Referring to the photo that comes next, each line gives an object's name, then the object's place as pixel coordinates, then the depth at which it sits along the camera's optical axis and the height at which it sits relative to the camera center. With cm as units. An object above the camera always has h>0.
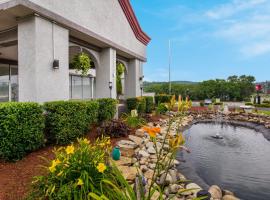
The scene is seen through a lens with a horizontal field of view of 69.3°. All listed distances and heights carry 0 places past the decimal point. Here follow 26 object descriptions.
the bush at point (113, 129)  634 -109
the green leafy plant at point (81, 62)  791 +141
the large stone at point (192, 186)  399 -185
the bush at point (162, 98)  1784 -14
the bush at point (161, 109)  1280 -83
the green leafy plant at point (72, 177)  280 -125
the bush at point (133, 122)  819 -108
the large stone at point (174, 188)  369 -177
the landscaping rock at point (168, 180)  389 -169
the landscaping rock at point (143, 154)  530 -158
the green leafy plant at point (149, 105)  1335 -59
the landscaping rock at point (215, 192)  372 -187
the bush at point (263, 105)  2264 -104
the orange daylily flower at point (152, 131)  190 -34
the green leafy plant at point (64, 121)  539 -69
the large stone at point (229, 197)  363 -189
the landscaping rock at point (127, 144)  568 -140
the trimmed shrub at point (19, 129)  432 -75
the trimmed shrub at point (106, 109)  784 -52
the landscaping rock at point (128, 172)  372 -154
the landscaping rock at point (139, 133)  713 -134
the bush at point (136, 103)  1129 -41
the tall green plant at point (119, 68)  1254 +184
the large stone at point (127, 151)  513 -149
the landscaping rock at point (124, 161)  449 -154
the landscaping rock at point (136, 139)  622 -141
